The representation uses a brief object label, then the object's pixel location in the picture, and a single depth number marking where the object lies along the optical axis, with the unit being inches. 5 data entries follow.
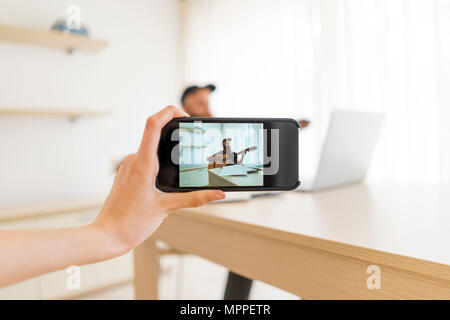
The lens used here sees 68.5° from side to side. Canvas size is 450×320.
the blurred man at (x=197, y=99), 71.2
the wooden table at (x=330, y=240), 20.1
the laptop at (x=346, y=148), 40.9
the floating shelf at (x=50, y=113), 76.7
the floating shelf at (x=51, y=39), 76.5
